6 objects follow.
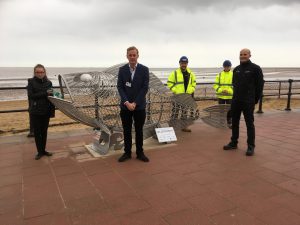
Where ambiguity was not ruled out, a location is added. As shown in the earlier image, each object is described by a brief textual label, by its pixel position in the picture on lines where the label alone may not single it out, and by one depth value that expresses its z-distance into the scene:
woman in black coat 3.94
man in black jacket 4.06
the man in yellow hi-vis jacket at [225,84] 5.81
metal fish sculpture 3.89
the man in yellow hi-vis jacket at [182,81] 5.53
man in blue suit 3.69
